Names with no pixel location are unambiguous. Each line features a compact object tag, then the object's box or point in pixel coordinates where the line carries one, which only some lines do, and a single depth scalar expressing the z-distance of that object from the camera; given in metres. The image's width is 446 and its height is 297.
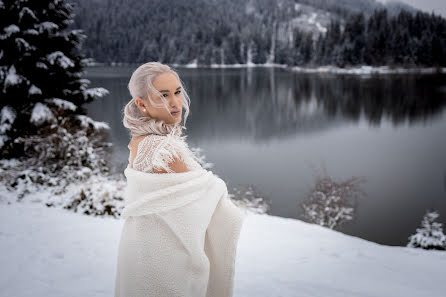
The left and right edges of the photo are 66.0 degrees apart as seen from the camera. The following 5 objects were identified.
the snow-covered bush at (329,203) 11.80
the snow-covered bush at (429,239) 8.99
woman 1.50
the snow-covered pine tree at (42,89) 9.57
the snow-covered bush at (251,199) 10.42
